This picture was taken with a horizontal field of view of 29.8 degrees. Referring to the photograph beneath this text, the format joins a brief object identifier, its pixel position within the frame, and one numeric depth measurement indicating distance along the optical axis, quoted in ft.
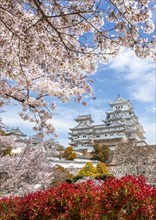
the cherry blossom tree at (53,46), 12.55
